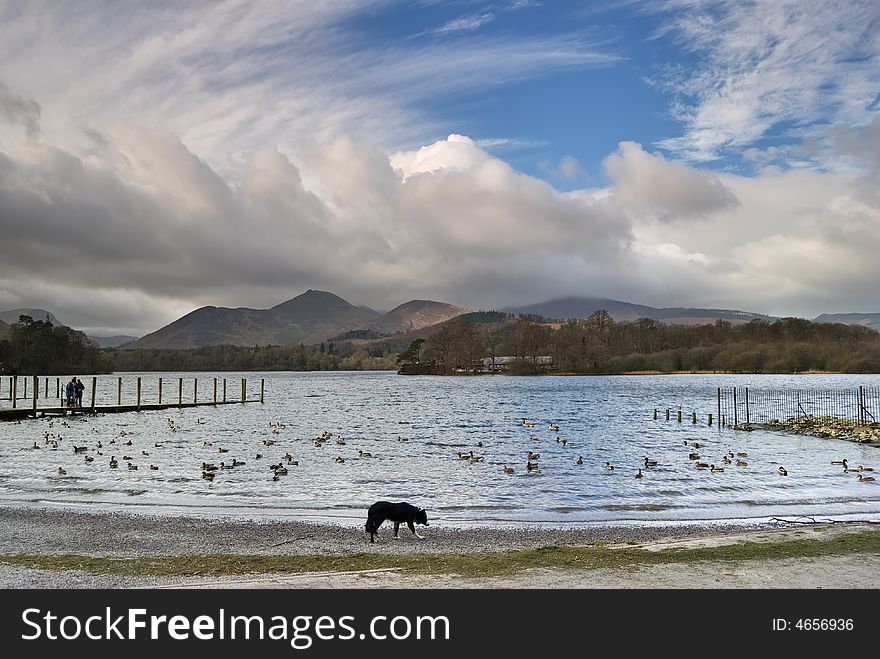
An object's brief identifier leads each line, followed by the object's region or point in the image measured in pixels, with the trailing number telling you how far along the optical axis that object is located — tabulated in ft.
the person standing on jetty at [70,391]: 255.70
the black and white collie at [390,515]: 57.98
